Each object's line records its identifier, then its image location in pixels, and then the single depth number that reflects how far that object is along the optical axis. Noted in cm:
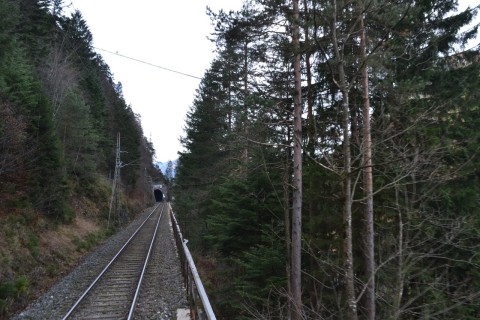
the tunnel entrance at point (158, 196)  9763
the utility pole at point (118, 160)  2914
